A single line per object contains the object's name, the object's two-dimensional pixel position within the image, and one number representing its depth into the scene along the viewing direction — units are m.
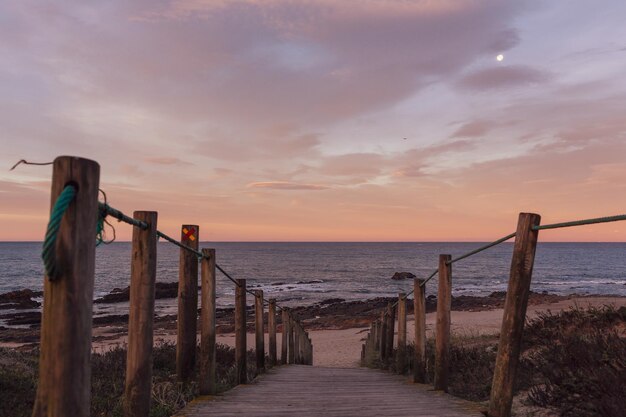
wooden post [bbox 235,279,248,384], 7.11
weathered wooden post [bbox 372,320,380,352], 16.36
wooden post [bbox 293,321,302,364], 15.63
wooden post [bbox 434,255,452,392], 5.91
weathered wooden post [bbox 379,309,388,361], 13.84
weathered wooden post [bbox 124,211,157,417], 3.57
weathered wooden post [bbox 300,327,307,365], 16.66
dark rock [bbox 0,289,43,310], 43.97
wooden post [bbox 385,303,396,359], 13.09
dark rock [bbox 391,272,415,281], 72.88
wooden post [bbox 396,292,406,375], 9.22
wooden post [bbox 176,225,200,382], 6.45
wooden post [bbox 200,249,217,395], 5.41
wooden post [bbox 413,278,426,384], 7.19
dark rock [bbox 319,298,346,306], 45.84
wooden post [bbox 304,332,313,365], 17.88
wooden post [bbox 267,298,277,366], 11.64
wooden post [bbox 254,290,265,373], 9.16
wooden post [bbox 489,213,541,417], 3.85
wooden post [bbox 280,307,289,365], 13.74
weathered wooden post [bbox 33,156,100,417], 2.05
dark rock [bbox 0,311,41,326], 34.97
